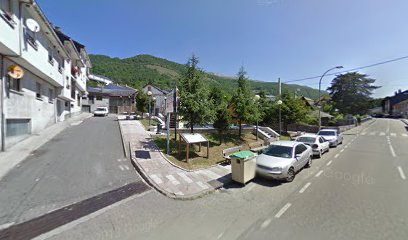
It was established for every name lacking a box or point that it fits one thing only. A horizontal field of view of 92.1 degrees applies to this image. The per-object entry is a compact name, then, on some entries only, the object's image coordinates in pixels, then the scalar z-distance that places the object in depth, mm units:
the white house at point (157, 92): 43997
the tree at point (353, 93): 48438
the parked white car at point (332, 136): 17734
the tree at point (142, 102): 29172
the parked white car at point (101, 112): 32478
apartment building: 9633
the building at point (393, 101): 87312
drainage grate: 4383
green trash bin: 7816
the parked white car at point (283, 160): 8070
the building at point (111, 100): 41406
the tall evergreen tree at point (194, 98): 12195
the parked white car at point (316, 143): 13469
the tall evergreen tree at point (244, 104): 16172
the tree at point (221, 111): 15078
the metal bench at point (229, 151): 10911
